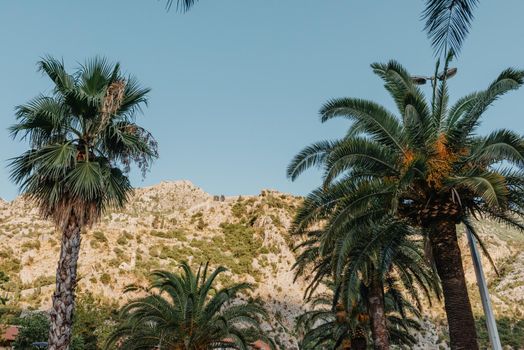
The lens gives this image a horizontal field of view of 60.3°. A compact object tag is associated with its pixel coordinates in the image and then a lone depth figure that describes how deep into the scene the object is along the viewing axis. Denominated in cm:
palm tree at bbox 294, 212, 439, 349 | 1350
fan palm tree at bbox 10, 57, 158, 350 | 1127
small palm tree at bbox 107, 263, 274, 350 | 1820
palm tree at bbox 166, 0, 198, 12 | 592
